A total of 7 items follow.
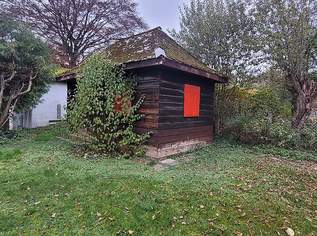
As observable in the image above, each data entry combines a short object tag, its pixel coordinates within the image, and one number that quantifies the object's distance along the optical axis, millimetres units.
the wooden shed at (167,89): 6488
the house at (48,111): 12173
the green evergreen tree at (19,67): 8250
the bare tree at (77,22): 19078
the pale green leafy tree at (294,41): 8039
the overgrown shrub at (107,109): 6422
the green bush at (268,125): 8086
